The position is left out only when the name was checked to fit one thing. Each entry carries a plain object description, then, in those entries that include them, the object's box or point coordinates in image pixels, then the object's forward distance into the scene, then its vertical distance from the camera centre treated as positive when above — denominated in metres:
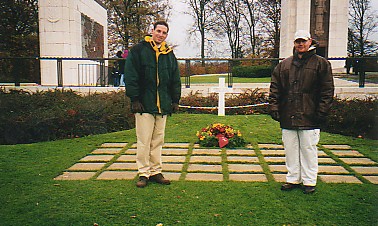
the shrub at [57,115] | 9.36 -0.96
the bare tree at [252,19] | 43.34 +6.50
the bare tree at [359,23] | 25.77 +3.84
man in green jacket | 5.24 -0.15
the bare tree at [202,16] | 38.09 +6.03
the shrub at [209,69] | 21.84 +0.55
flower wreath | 8.08 -1.20
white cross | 11.80 -0.38
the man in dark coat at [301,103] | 4.93 -0.30
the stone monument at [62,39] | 16.77 +1.62
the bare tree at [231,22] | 42.09 +6.10
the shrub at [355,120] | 9.89 -1.02
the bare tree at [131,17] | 32.34 +5.03
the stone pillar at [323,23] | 24.25 +3.46
